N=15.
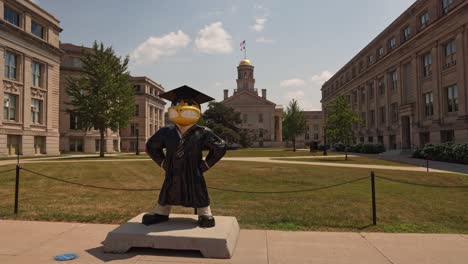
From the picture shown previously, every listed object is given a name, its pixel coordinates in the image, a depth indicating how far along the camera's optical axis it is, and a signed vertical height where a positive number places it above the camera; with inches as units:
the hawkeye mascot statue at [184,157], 236.4 -9.1
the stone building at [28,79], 1306.6 +288.0
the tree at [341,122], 1243.2 +77.7
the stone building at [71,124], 2119.8 +135.1
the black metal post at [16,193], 317.1 -44.3
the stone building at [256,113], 3762.3 +342.6
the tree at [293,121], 2242.9 +148.0
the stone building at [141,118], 2896.2 +232.0
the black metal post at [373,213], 289.0 -61.0
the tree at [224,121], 2689.5 +197.6
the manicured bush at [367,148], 1626.5 -27.4
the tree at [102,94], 1277.1 +196.8
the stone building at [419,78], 1075.8 +264.0
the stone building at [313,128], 4313.5 +196.5
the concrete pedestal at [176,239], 203.0 -58.4
